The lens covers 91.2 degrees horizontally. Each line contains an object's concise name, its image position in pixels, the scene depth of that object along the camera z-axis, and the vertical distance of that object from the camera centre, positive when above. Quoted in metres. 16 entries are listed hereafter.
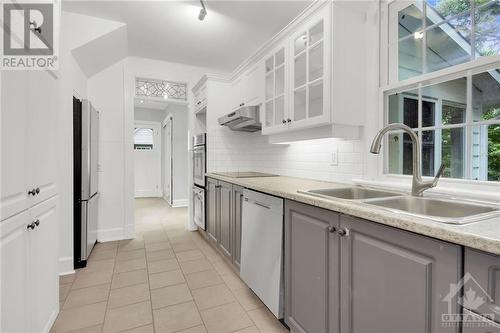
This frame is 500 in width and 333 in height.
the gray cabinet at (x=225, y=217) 2.33 -0.58
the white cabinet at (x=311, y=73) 1.83 +0.76
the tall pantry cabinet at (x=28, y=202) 1.05 -0.20
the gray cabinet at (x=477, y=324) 0.66 -0.44
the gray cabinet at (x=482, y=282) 0.66 -0.33
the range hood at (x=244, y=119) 2.84 +0.55
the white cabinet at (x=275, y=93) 2.38 +0.74
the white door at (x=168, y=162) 6.12 +0.05
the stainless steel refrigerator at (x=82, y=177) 2.55 -0.14
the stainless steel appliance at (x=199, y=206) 3.43 -0.62
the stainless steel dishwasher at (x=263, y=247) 1.64 -0.62
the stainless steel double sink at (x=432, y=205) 1.11 -0.20
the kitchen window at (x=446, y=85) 1.33 +0.50
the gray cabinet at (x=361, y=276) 0.80 -0.46
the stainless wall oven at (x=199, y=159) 3.46 +0.07
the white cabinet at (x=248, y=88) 2.85 +0.98
